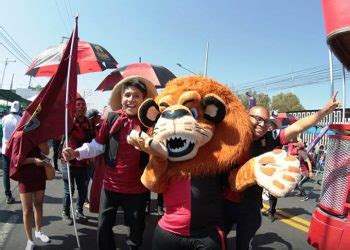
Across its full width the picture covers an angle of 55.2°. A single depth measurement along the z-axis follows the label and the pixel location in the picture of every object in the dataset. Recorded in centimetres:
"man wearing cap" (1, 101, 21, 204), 598
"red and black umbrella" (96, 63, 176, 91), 637
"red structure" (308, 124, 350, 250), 243
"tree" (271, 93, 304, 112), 6269
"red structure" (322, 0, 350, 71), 225
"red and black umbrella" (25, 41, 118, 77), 506
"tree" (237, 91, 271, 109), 6428
